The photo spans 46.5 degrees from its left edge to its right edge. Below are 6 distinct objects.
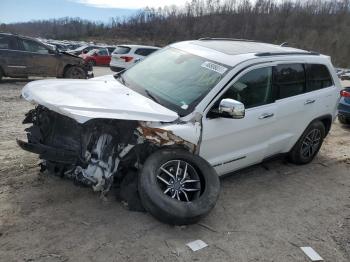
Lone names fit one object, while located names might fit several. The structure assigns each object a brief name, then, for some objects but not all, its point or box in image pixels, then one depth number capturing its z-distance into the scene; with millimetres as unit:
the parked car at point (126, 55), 21000
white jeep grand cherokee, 4090
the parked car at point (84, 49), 31109
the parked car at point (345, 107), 9609
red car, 29344
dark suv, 13516
